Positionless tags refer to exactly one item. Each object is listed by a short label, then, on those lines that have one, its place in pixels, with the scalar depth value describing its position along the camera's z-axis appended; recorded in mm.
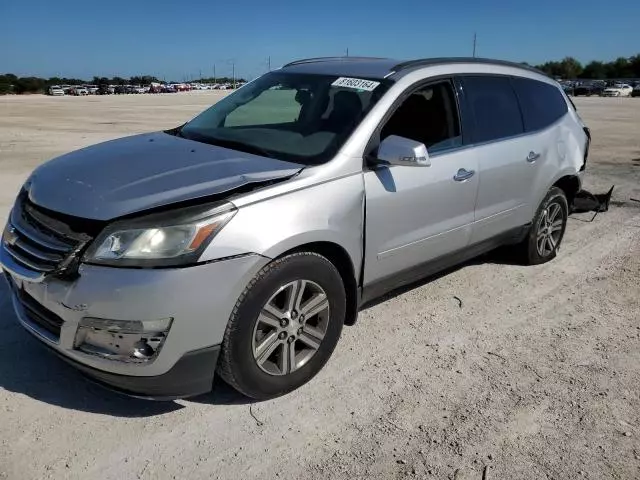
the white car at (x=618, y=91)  59853
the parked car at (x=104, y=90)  78675
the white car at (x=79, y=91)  73138
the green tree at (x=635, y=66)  104500
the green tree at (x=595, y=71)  113000
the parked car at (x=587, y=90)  64312
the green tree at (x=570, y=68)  114588
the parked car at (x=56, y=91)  69250
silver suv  2570
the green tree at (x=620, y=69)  108062
